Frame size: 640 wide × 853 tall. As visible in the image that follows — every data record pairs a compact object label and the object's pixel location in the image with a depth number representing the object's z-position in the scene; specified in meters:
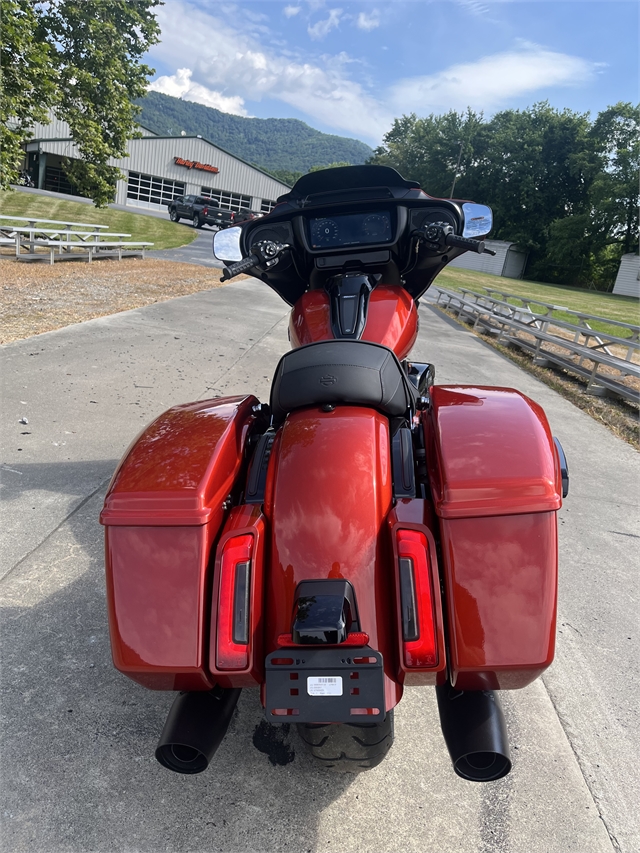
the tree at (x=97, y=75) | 13.26
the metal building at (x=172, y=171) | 44.50
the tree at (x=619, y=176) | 43.12
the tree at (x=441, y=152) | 55.25
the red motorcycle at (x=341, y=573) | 1.35
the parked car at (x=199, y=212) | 31.83
